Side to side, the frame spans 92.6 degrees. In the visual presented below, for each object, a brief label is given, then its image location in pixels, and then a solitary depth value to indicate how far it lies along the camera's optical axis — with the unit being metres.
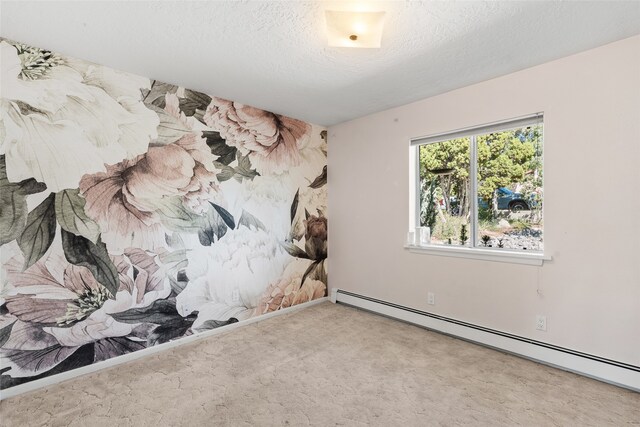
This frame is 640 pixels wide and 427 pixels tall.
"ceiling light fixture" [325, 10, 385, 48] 1.75
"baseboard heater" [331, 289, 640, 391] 2.13
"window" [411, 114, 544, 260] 2.65
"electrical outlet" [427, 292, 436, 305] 3.14
